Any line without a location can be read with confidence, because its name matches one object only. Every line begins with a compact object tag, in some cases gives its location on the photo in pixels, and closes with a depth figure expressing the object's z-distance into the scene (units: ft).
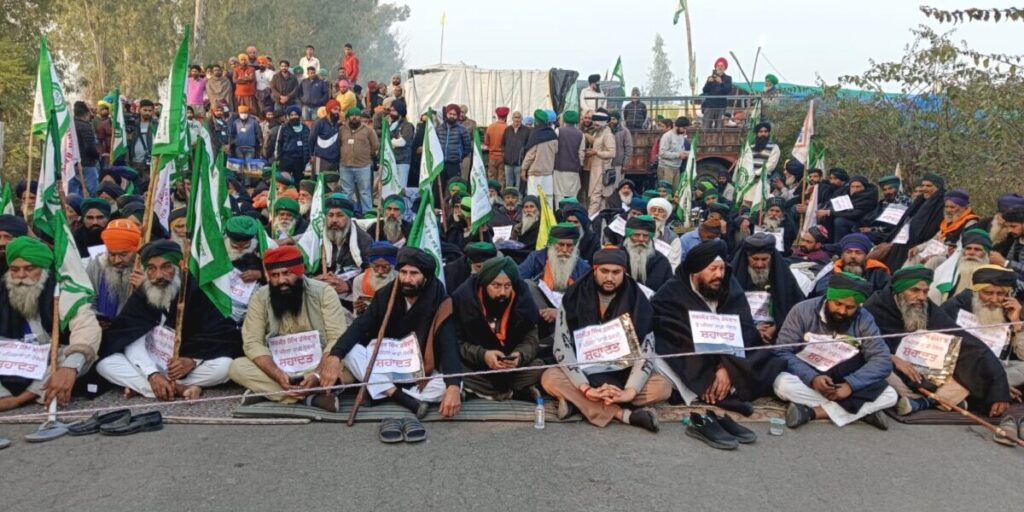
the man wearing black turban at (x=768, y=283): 22.09
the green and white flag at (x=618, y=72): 66.39
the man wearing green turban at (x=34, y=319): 17.65
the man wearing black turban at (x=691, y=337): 19.06
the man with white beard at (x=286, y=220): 29.99
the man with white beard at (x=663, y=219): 29.59
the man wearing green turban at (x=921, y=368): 18.88
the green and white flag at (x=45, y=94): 21.94
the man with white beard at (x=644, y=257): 25.27
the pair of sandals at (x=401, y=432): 16.35
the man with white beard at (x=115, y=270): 20.49
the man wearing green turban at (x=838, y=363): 18.33
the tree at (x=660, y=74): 289.74
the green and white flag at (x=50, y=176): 21.13
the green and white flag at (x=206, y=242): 18.45
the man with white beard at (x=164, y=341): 18.49
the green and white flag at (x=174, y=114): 19.81
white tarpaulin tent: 65.16
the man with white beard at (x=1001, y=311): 19.74
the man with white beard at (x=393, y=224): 30.71
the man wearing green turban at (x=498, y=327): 18.93
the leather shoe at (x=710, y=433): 16.61
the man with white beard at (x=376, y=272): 22.00
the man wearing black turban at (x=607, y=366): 17.87
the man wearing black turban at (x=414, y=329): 18.38
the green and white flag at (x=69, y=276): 17.61
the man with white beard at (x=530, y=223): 31.13
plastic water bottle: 17.48
